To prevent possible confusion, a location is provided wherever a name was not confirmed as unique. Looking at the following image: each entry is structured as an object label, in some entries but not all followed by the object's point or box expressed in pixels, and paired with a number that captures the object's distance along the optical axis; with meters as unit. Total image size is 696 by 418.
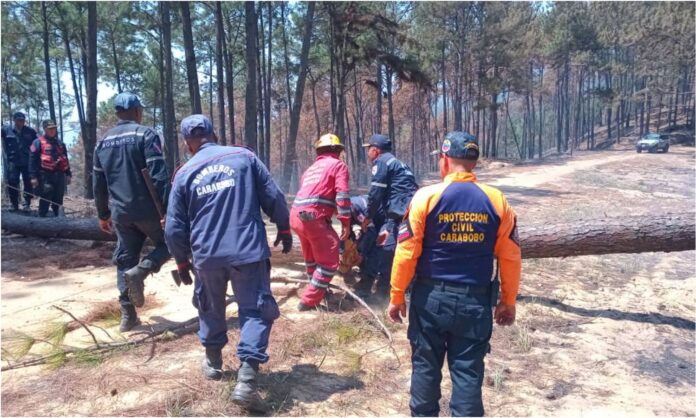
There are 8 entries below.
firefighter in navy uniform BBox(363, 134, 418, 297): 5.46
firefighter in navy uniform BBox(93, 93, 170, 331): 4.29
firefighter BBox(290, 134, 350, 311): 5.11
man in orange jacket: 2.80
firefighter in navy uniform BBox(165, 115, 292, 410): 3.32
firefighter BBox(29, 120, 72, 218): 9.21
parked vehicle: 38.78
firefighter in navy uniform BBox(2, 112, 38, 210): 10.05
